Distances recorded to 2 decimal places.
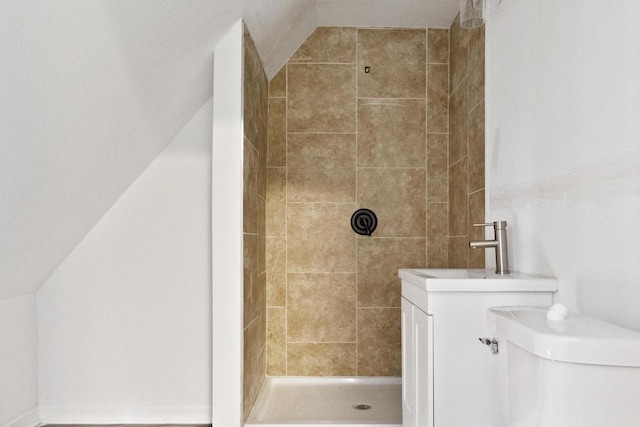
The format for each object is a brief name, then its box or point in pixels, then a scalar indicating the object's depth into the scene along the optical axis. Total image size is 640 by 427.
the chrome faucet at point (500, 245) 2.00
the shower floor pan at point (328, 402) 2.55
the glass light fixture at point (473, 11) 2.00
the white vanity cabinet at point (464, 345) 1.71
